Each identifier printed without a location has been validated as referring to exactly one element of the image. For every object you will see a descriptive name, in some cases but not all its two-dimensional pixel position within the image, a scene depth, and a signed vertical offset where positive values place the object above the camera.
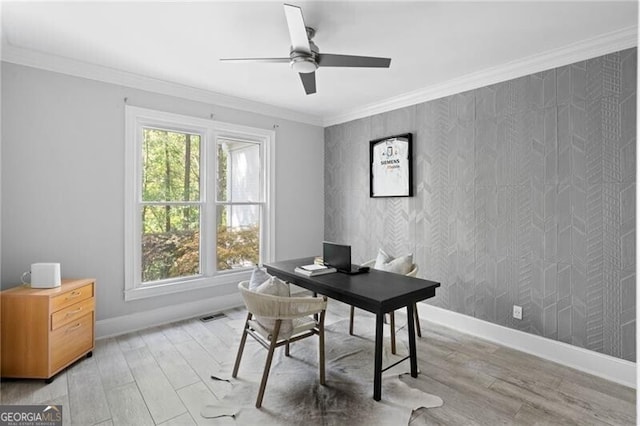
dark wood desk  2.15 -0.58
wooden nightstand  2.38 -0.92
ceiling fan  2.09 +1.04
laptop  2.86 -0.44
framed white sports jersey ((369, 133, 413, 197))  3.88 +0.55
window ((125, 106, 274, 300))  3.43 +0.10
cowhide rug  2.01 -1.27
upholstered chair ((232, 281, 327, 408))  2.11 -0.78
